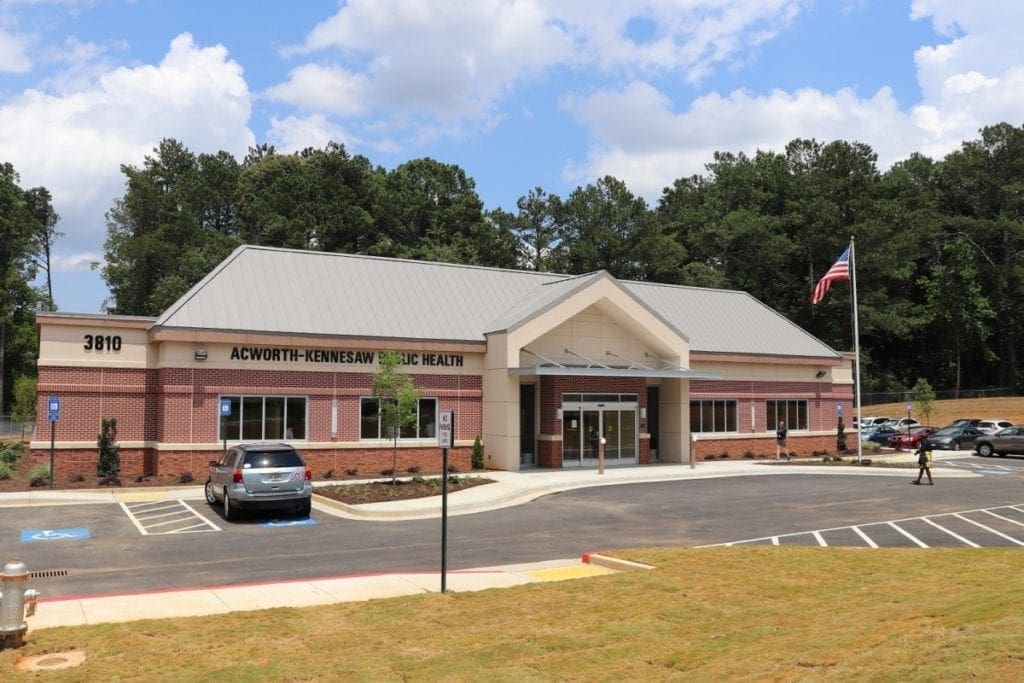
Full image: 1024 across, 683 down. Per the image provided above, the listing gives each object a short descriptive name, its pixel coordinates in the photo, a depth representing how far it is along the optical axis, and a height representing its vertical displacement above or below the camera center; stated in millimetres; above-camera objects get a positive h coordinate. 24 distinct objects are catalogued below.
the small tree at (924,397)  56184 +234
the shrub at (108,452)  27188 -1609
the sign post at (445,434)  12328 -485
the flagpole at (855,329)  35225 +2971
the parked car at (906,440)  45281 -2051
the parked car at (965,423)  48281 -1241
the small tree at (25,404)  49188 -214
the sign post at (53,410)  25016 -283
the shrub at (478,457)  31484 -2036
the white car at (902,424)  47825 -1344
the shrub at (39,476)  25562 -2253
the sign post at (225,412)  27812 -370
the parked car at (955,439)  46312 -2050
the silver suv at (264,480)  19828 -1819
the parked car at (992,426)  46862 -1372
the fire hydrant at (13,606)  9141 -2161
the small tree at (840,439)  41562 -1823
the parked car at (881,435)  48938 -1949
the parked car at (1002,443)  41531 -2052
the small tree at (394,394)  26047 +191
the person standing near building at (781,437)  37938 -1578
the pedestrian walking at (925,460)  27906 -1892
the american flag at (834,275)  35438 +5130
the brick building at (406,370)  27984 +1073
